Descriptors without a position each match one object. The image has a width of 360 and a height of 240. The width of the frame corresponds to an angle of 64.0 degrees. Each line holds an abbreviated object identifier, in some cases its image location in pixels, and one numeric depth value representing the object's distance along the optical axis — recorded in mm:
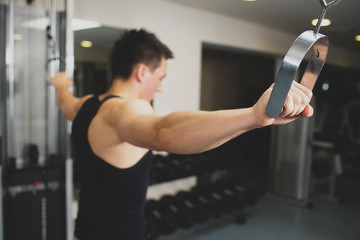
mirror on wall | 2082
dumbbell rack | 2359
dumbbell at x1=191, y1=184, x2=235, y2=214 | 2844
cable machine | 1784
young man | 793
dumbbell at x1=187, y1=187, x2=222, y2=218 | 2735
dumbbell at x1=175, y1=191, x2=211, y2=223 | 2592
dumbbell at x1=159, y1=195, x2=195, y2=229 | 2479
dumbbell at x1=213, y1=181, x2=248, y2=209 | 2959
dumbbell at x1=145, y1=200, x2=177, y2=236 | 2275
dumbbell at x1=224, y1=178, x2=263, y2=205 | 3074
